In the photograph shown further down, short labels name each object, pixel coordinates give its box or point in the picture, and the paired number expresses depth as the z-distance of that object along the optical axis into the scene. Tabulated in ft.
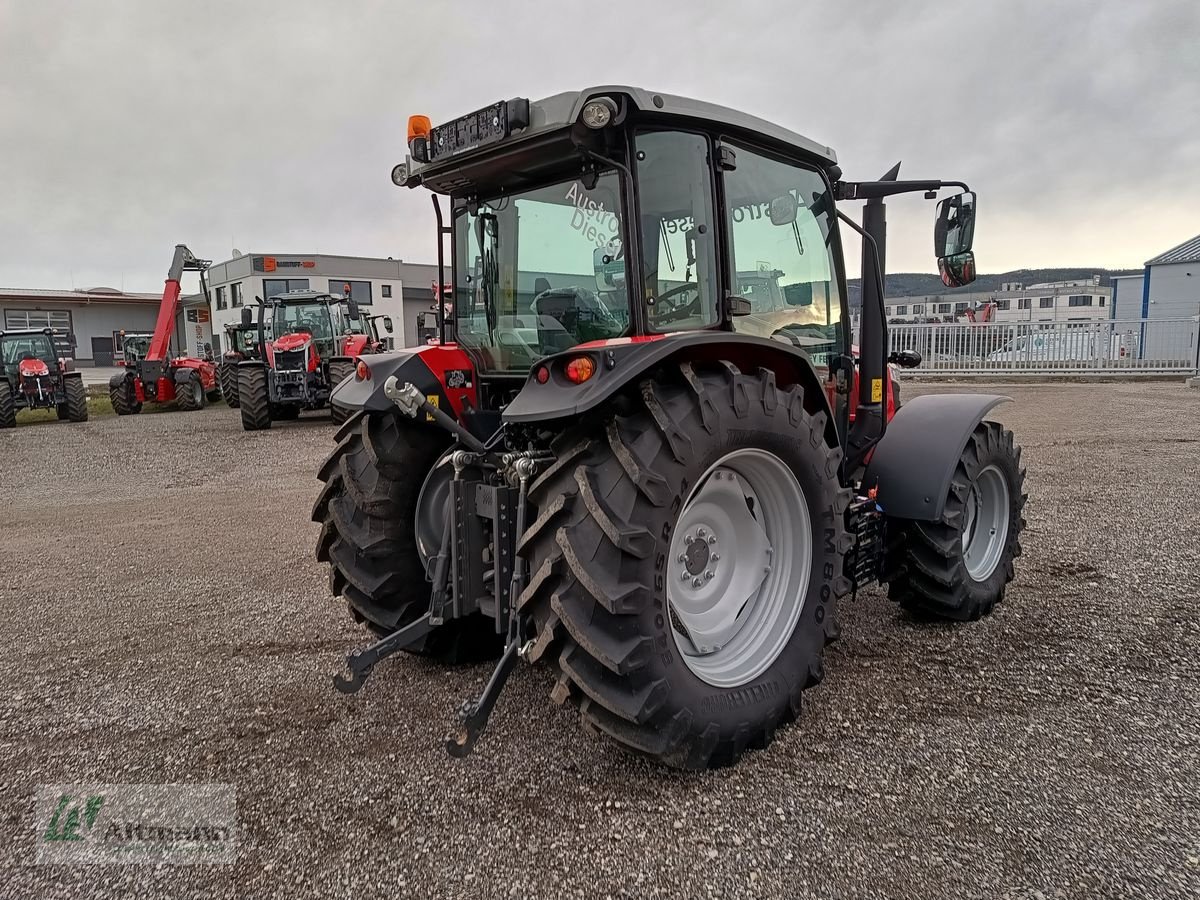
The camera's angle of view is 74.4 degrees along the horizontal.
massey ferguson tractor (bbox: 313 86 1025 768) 7.49
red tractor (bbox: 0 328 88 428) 49.83
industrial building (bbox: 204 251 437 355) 125.39
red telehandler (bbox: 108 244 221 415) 58.70
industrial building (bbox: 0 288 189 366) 147.23
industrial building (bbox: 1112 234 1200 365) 96.22
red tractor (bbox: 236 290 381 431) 43.75
